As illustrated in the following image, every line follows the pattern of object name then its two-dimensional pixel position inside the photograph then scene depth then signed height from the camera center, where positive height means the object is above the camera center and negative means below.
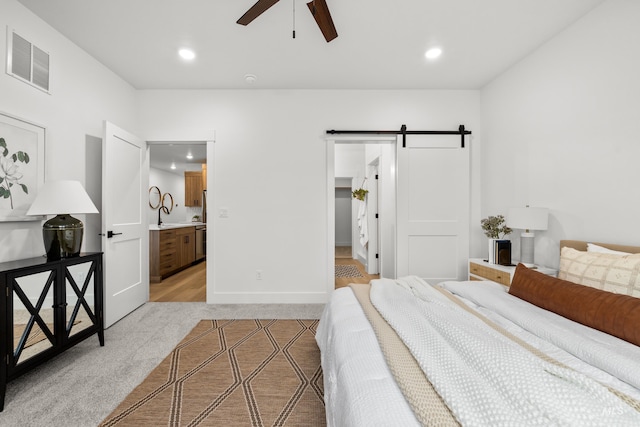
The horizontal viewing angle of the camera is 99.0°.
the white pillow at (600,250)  1.77 -0.24
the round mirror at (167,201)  6.55 +0.31
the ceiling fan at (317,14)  1.62 +1.25
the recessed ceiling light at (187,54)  2.64 +1.58
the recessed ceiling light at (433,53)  2.62 +1.59
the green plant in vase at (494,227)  2.81 -0.13
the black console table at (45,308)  1.63 -0.66
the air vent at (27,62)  2.01 +1.18
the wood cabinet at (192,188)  6.61 +0.63
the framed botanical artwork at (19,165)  1.94 +0.36
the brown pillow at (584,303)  1.20 -0.45
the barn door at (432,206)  3.41 +0.11
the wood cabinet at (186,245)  5.08 -0.61
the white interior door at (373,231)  4.97 -0.30
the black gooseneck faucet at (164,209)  6.43 +0.12
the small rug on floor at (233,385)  1.52 -1.12
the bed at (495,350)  0.77 -0.53
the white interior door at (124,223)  2.71 -0.10
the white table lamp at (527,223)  2.39 -0.07
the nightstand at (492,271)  2.41 -0.54
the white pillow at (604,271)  1.49 -0.33
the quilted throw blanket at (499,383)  0.72 -0.51
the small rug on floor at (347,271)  4.85 -1.07
